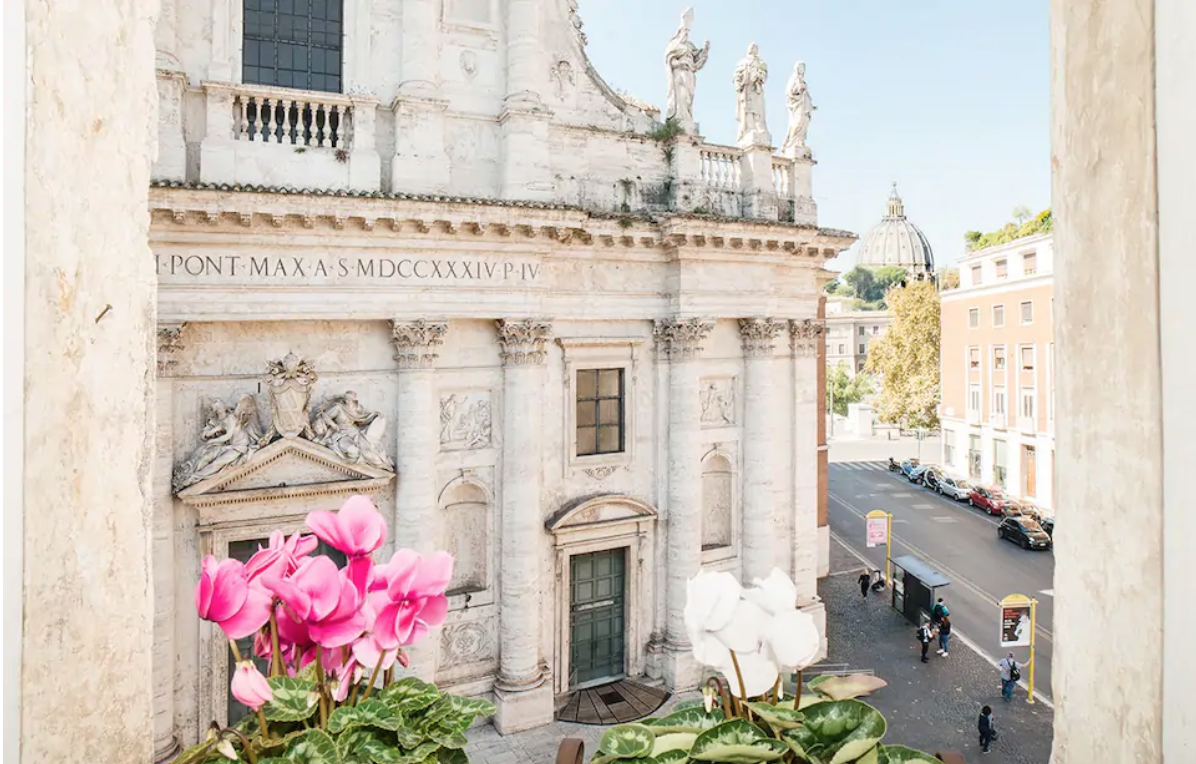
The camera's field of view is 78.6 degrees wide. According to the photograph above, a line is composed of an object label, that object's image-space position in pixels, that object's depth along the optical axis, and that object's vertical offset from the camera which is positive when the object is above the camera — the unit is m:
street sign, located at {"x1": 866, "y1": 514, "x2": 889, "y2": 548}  25.22 -5.12
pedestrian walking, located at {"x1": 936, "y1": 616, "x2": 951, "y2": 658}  20.05 -6.95
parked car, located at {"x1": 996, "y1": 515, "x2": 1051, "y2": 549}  30.72 -6.47
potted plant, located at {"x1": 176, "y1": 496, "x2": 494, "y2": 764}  2.33 -0.93
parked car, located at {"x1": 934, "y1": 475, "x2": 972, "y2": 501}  39.62 -5.87
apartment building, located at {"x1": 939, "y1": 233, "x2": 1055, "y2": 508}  37.00 +0.69
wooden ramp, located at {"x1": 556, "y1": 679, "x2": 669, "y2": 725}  15.38 -7.03
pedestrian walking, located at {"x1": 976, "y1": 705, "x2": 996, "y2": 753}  15.23 -7.27
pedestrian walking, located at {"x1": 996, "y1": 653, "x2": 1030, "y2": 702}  17.48 -7.04
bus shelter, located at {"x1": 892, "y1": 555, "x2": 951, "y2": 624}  21.34 -6.22
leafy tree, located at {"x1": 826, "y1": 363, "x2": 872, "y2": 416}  82.81 -0.67
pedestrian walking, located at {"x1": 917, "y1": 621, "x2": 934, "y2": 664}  19.62 -6.89
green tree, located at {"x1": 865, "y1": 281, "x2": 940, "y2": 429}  48.81 +1.52
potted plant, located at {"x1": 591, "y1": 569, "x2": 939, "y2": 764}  2.25 -1.10
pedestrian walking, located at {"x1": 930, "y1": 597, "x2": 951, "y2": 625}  20.78 -6.58
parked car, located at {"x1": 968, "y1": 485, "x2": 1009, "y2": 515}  36.59 -6.06
